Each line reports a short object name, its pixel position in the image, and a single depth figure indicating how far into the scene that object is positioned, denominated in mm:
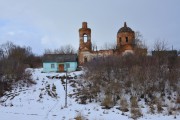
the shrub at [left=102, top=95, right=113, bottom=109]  22467
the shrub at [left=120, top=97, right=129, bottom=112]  21125
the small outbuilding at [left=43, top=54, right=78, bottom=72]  44938
